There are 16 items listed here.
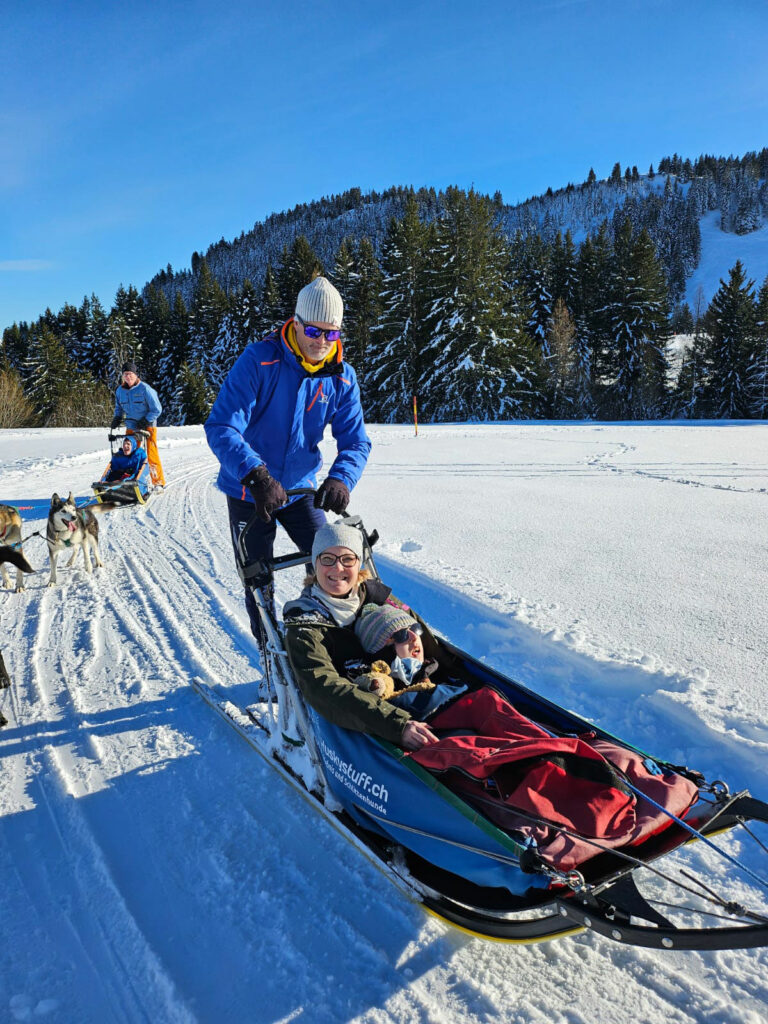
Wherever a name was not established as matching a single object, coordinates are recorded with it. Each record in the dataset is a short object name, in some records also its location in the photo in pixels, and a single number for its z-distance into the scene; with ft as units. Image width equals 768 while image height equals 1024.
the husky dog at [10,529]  18.19
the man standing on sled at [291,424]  8.98
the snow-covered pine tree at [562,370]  95.30
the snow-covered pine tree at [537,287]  115.96
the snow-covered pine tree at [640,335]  96.78
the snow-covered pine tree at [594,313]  103.35
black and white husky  17.87
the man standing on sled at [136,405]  29.12
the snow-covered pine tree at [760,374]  90.84
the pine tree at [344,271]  107.76
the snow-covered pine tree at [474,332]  88.94
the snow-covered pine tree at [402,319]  95.35
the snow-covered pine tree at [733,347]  94.12
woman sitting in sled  5.46
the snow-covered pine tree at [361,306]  109.19
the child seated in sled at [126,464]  27.73
